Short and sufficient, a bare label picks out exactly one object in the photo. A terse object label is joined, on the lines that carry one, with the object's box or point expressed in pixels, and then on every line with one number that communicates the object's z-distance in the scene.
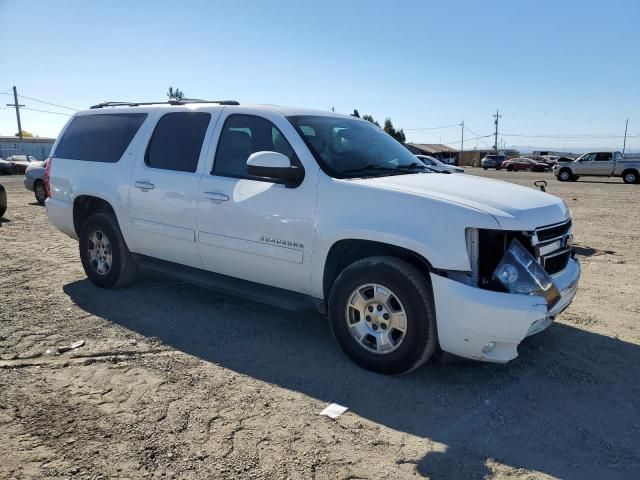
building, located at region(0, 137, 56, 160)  53.66
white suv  3.34
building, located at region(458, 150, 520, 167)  74.50
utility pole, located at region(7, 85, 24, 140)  66.57
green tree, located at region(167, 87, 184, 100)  66.26
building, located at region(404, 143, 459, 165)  74.57
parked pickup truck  28.39
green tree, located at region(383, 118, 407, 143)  73.12
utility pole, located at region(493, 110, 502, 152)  119.09
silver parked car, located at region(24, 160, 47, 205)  14.68
